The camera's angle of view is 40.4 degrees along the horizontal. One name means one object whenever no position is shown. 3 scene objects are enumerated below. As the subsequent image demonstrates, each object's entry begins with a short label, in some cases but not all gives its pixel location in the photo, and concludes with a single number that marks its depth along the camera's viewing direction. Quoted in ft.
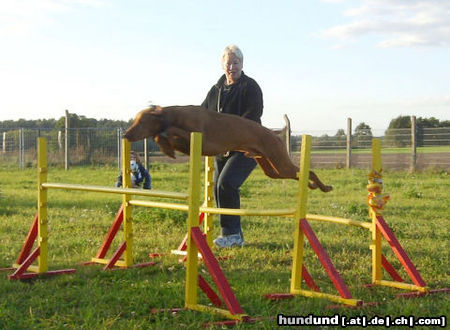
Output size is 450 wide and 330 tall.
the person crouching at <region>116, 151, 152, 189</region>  32.07
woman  17.79
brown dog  12.50
